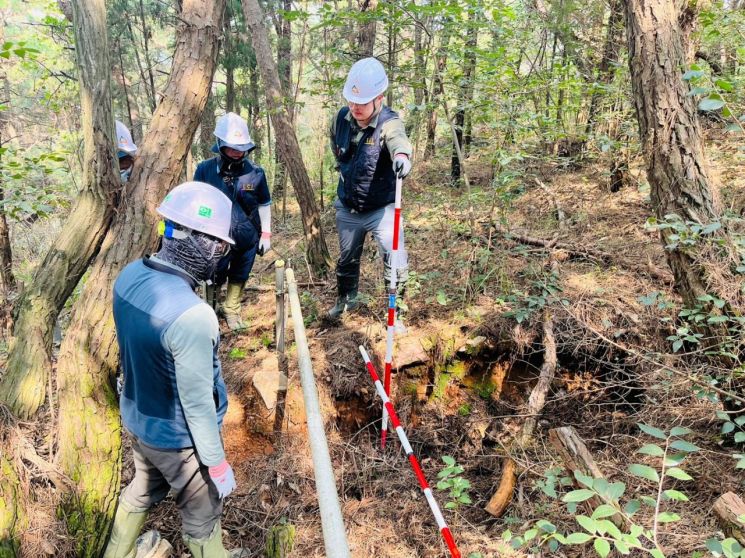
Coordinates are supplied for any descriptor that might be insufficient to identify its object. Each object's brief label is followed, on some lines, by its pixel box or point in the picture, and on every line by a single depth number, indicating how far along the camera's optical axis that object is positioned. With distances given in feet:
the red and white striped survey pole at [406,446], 7.86
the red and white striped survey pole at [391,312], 11.69
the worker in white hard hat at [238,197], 13.17
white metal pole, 4.41
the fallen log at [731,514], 5.73
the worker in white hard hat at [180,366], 6.40
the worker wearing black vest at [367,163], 11.91
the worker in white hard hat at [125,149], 13.05
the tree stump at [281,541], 8.23
